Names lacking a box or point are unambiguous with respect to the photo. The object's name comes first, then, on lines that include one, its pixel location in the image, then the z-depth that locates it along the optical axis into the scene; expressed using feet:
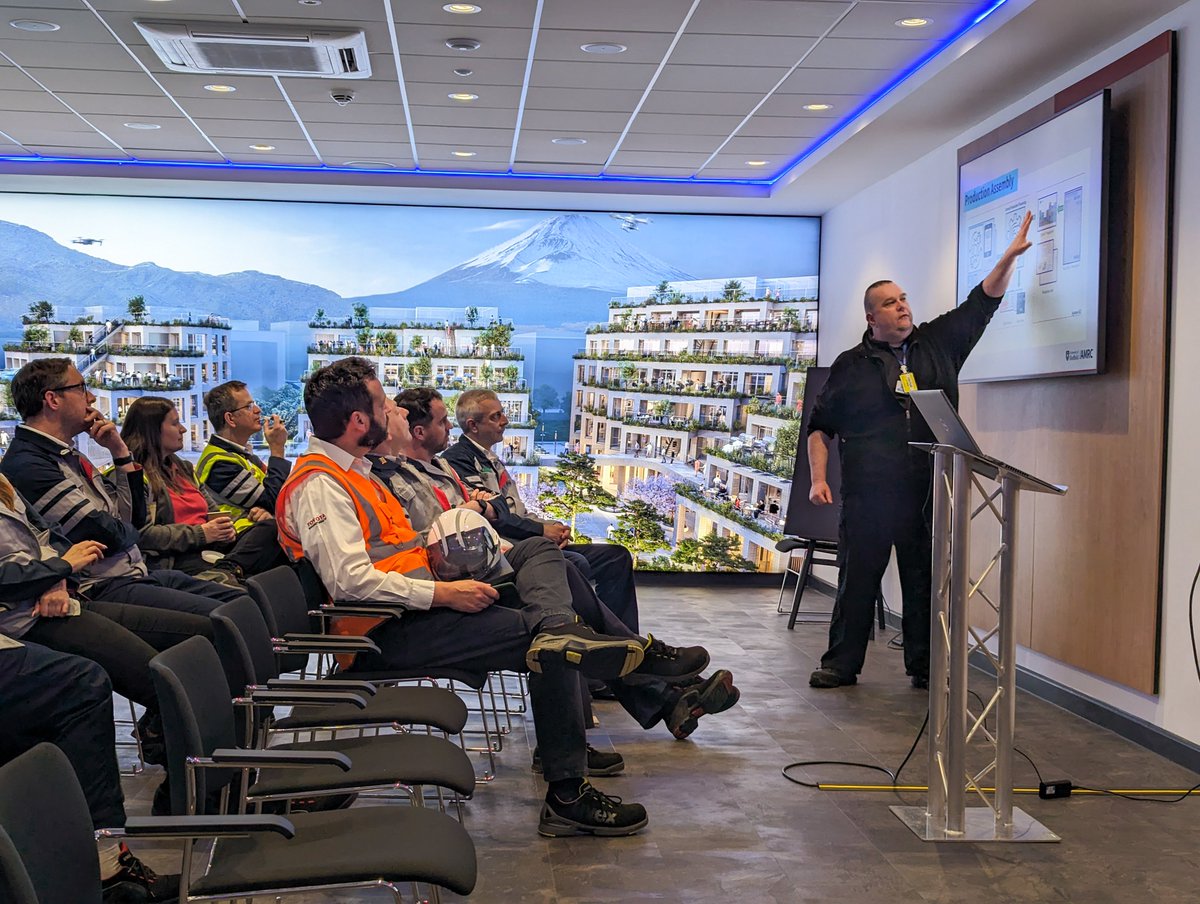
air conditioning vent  20.07
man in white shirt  12.05
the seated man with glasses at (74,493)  13.20
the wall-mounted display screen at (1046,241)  17.83
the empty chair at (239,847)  5.54
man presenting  19.33
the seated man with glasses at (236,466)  18.01
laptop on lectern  11.68
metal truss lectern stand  11.93
